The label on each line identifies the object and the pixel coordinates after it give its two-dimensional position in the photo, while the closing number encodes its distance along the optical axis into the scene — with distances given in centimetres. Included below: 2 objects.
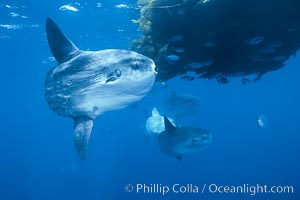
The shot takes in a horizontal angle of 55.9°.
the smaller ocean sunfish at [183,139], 673
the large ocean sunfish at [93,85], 362
